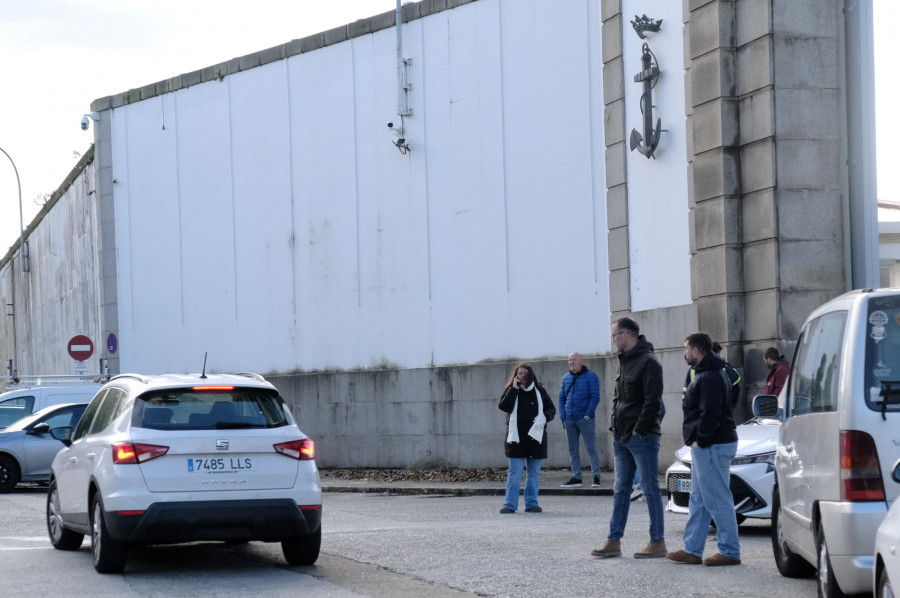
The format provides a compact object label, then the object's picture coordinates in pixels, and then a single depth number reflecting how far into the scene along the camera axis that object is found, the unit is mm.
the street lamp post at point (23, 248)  46969
